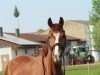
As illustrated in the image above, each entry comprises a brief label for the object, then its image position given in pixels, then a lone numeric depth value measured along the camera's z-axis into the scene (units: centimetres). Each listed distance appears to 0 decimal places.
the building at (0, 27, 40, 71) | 6288
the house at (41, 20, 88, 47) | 10800
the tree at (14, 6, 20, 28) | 10614
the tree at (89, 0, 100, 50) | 7262
